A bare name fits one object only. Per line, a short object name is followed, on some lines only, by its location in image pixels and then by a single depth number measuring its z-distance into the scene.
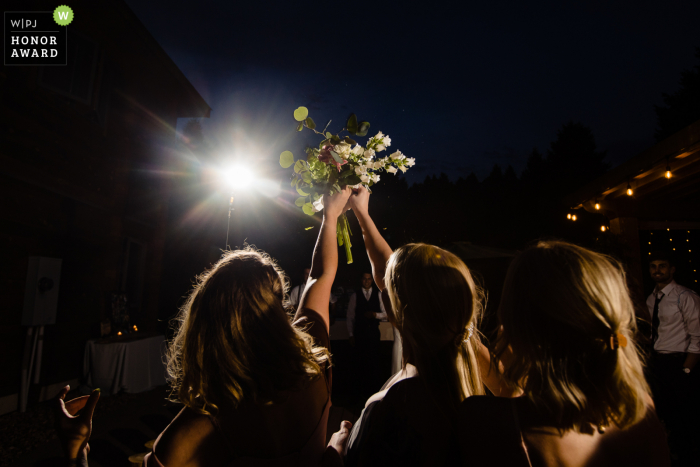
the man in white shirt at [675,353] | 3.54
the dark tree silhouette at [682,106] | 16.73
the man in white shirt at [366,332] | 5.74
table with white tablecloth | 5.40
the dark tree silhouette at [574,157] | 25.78
